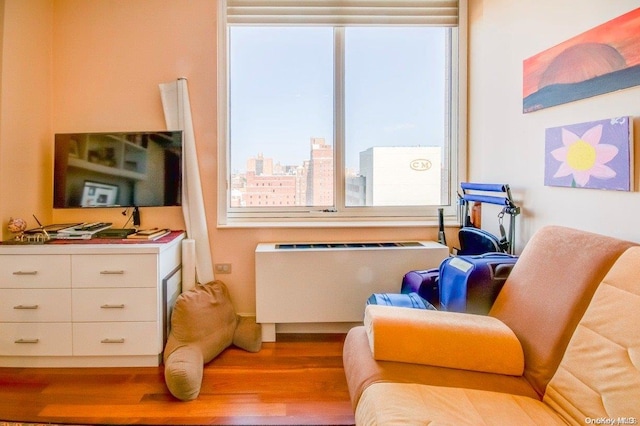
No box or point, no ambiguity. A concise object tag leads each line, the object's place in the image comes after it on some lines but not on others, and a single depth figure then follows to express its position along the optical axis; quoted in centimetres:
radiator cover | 266
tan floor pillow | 202
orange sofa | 118
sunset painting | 155
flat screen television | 266
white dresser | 228
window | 303
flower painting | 158
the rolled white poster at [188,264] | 274
